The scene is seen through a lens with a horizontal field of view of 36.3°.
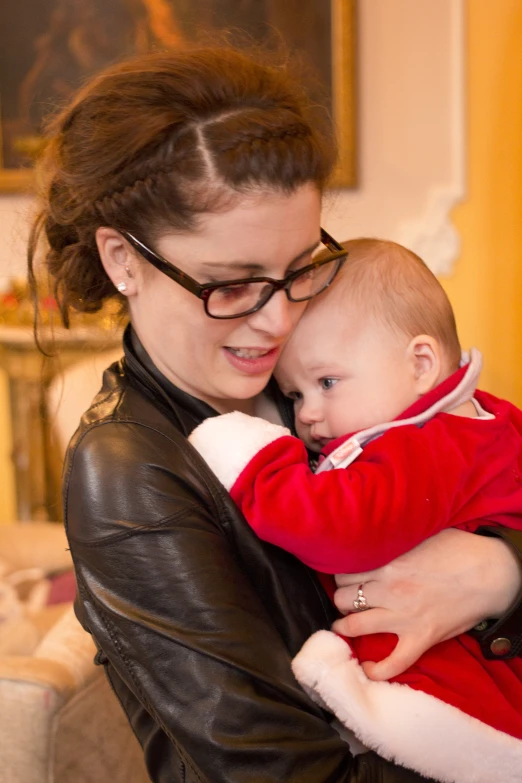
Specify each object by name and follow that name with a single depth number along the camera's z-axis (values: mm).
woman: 1018
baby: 1124
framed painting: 4094
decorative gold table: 4379
